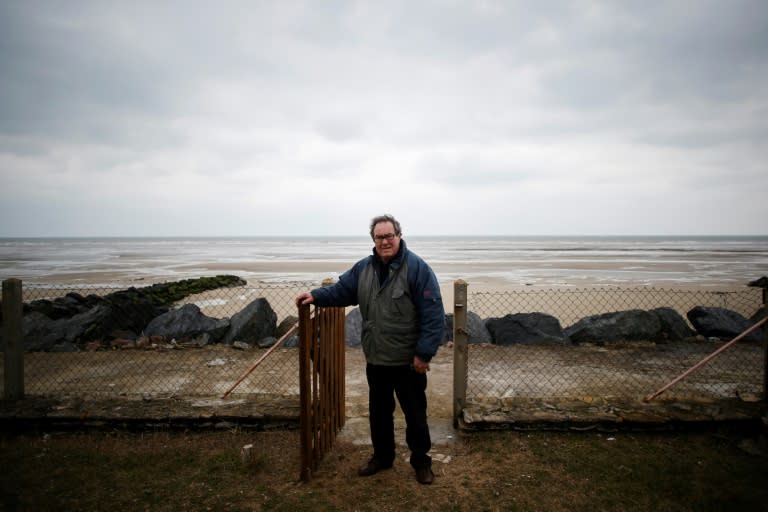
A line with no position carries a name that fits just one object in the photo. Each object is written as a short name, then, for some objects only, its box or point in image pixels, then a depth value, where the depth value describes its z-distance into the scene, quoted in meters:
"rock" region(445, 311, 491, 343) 8.11
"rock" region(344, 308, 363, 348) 8.05
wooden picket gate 3.42
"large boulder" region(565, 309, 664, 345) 7.92
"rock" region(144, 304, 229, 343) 8.27
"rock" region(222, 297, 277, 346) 8.16
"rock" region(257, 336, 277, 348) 8.07
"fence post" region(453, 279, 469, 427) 4.26
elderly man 3.34
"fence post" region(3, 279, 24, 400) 4.54
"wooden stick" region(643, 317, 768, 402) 4.57
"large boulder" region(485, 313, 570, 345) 8.05
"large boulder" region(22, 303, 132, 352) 7.78
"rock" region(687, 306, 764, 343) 7.96
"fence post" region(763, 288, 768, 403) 4.33
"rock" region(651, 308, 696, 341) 8.05
